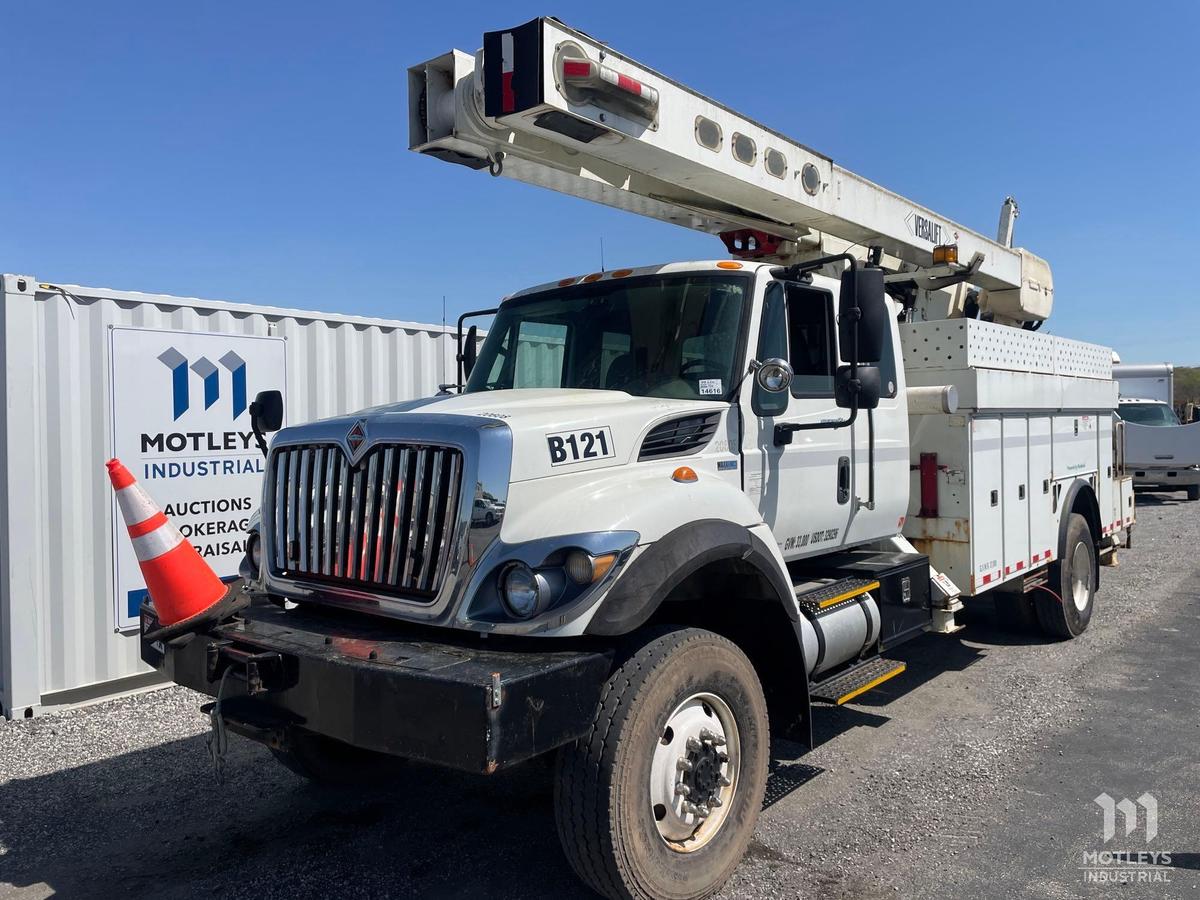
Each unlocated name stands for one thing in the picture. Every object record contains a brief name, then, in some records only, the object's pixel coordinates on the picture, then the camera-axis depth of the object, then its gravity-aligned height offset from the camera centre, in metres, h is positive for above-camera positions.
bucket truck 3.05 -0.27
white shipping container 5.80 -0.27
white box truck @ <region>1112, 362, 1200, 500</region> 18.50 -0.25
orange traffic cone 3.52 -0.48
